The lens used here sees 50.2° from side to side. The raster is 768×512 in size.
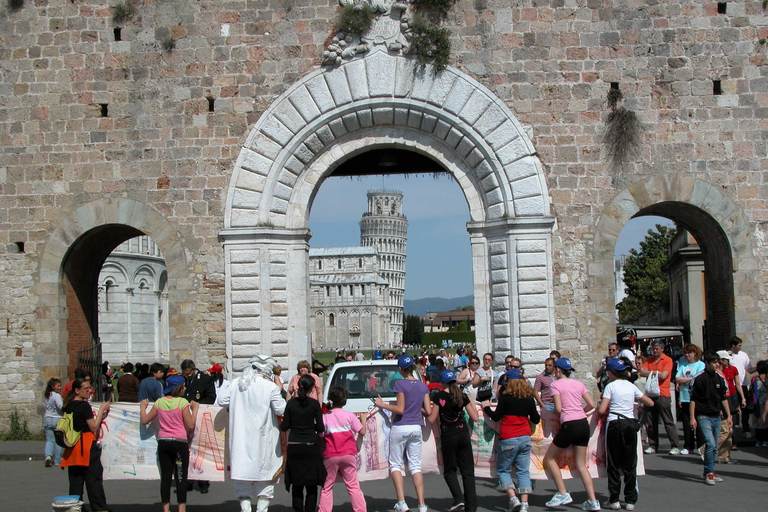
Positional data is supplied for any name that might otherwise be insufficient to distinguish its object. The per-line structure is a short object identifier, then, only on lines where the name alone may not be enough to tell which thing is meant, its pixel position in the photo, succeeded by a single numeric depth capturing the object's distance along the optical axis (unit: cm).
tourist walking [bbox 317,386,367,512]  739
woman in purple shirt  781
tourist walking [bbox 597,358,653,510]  797
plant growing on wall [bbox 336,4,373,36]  1330
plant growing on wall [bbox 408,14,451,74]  1322
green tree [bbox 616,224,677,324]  4438
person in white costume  732
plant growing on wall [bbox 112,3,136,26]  1379
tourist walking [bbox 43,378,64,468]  1112
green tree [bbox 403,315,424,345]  12362
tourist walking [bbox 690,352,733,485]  908
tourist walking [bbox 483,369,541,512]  786
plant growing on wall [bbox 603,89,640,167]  1307
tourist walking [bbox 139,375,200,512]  779
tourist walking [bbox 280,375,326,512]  716
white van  1049
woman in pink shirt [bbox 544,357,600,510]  791
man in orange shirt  1121
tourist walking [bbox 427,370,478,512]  781
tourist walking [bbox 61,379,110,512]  760
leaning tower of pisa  13225
